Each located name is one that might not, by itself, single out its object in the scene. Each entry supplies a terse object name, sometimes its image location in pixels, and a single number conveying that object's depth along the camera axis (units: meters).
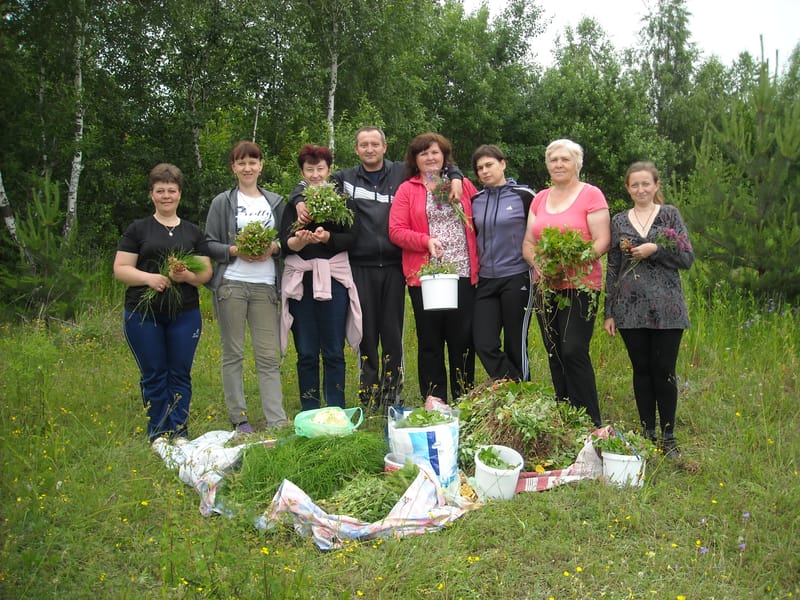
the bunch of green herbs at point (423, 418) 3.89
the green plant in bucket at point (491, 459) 3.86
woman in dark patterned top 4.21
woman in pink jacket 4.89
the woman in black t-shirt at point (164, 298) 4.48
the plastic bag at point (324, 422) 4.15
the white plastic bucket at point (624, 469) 3.82
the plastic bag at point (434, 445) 3.76
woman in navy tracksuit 4.72
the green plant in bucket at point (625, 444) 3.91
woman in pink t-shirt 4.38
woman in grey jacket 4.79
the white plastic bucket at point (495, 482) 3.71
